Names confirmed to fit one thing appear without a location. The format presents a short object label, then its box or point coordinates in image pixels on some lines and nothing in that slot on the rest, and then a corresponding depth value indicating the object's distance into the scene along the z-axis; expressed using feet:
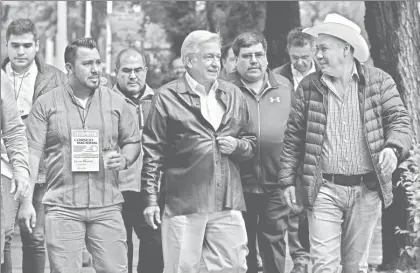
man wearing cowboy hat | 36.81
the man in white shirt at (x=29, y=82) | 43.26
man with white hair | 37.27
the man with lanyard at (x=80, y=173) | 37.13
